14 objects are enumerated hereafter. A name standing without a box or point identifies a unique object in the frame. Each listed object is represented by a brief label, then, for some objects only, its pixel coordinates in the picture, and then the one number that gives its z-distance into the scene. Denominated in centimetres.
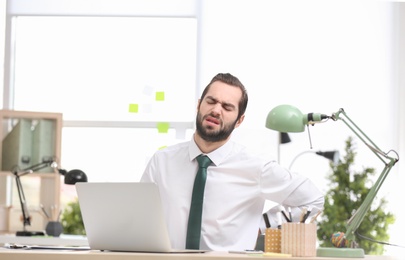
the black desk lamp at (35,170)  808
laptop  370
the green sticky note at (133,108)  1167
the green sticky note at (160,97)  1163
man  501
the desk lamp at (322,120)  387
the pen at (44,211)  991
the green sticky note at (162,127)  1157
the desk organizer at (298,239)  363
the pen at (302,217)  375
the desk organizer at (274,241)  382
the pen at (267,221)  417
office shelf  1007
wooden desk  343
